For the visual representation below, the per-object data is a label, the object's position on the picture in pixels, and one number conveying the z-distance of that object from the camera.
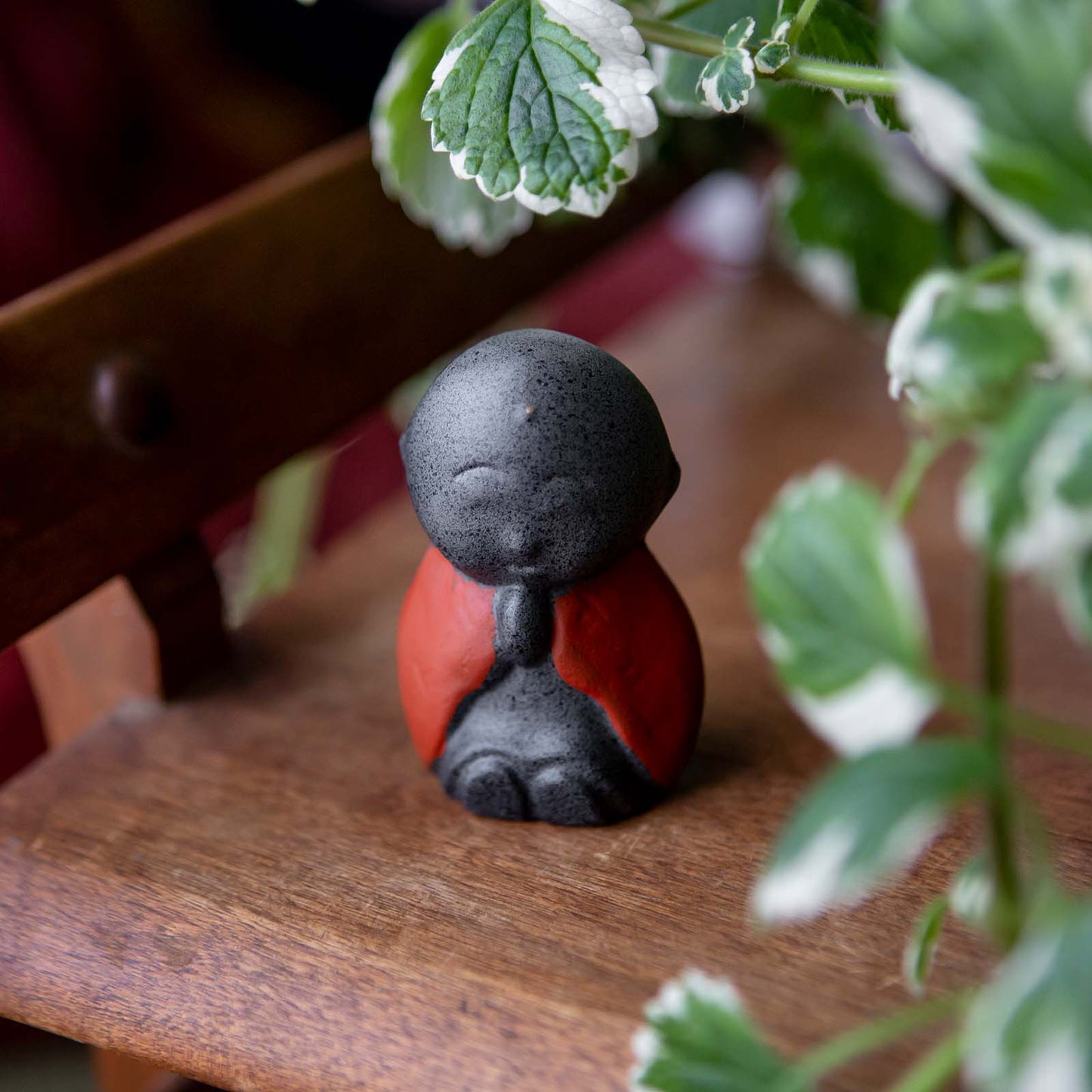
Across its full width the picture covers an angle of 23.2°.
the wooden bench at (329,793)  0.38
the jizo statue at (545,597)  0.39
